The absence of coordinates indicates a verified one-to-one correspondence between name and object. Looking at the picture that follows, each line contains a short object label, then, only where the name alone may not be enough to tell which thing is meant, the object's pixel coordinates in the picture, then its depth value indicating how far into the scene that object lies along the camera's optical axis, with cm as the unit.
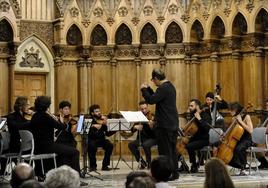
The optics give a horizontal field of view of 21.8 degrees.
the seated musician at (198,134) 1234
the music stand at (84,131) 1139
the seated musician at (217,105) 1283
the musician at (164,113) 1015
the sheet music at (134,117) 1189
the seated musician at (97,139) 1382
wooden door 1836
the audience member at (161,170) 591
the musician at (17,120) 1059
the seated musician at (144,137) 1298
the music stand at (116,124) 1303
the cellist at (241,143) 1166
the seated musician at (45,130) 1005
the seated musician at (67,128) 1136
